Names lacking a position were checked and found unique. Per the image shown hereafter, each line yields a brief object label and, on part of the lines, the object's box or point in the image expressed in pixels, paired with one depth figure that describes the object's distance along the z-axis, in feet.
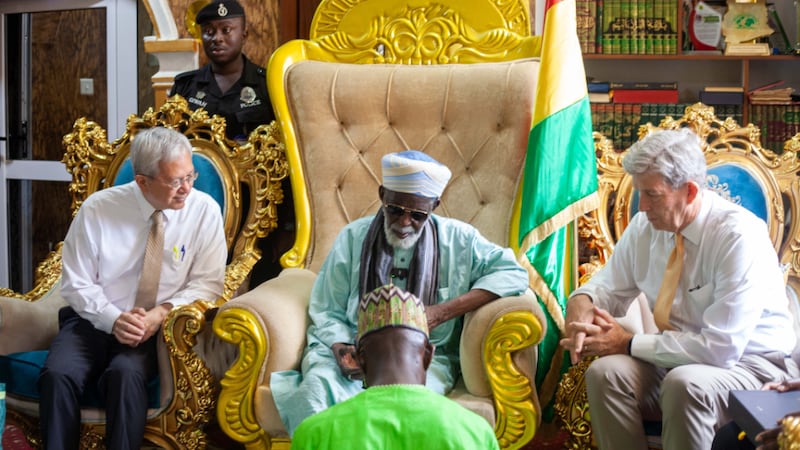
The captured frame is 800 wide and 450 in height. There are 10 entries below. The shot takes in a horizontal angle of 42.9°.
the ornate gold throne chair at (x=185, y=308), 10.18
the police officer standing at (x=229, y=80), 13.57
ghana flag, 11.10
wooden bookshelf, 18.13
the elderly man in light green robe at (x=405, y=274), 9.53
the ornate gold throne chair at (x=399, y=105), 11.75
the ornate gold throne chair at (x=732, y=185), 11.34
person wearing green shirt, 4.95
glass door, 19.24
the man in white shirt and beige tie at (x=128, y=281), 10.03
